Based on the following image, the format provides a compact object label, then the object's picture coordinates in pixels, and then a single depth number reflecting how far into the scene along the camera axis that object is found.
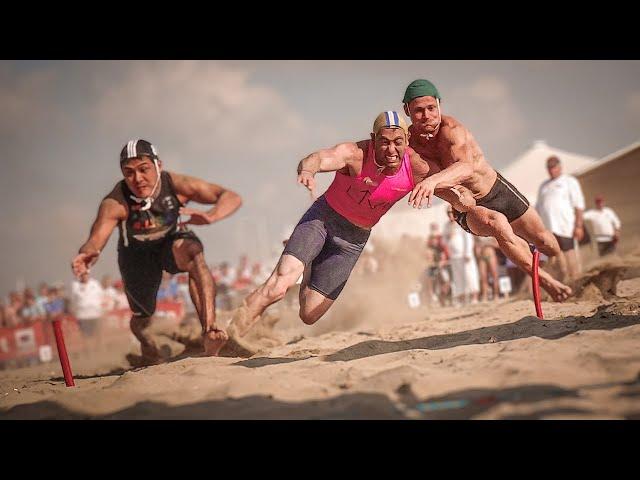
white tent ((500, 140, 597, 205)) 20.80
